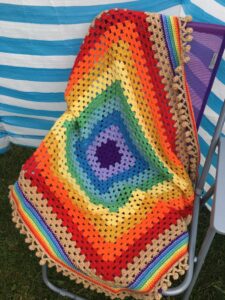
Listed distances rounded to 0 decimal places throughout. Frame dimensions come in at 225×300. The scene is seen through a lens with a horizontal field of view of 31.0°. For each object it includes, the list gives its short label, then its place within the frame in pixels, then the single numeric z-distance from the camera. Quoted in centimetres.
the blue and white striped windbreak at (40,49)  123
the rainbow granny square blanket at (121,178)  113
